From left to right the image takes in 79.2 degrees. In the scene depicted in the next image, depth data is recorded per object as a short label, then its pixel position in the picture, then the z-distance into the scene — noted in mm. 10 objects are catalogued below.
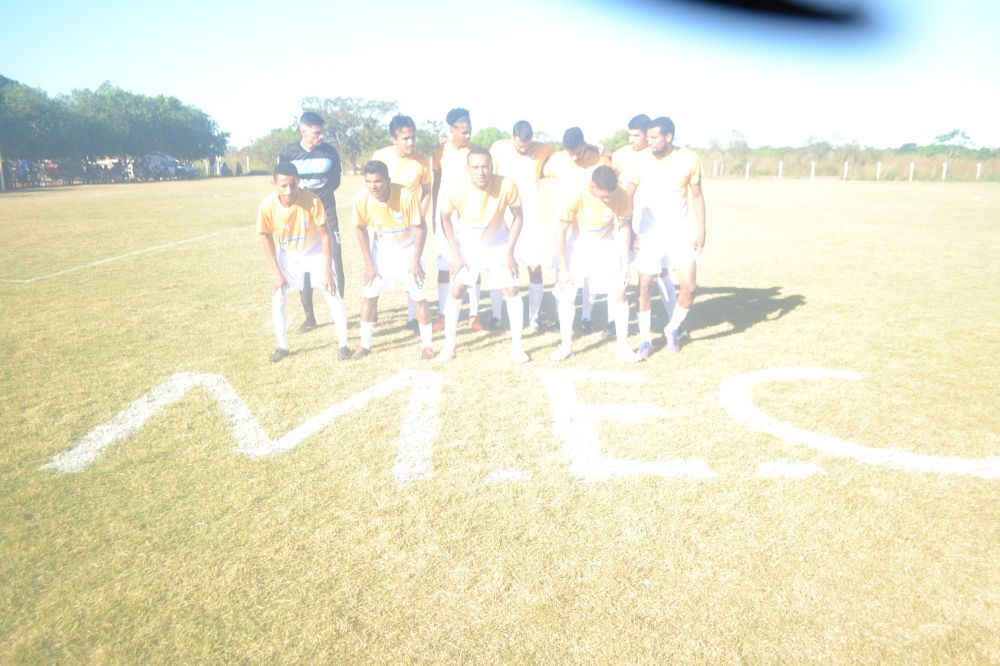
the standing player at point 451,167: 6512
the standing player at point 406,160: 6273
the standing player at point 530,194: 6777
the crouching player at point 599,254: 5777
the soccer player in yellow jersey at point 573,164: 6086
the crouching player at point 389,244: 5695
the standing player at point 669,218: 5871
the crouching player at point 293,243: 5613
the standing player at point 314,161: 6527
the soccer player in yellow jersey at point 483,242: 5750
